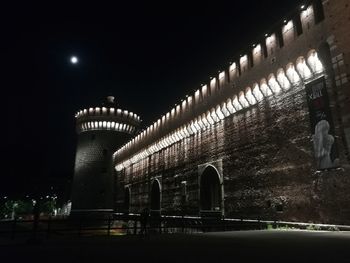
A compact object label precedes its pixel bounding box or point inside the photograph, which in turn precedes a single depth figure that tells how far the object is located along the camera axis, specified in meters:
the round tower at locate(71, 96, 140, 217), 35.12
